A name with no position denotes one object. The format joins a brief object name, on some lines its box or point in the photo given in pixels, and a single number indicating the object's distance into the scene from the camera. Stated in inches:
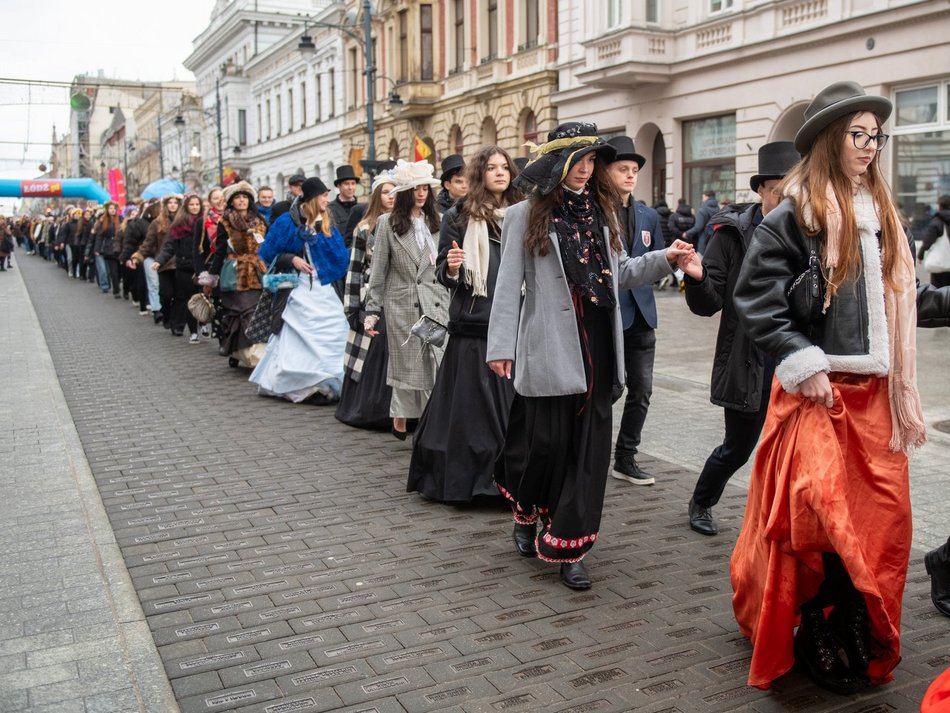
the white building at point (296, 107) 1909.4
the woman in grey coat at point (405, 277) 275.3
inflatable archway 2475.4
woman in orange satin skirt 131.9
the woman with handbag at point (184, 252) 546.0
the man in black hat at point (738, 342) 185.0
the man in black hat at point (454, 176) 285.3
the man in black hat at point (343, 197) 438.6
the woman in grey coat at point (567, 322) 172.6
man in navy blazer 237.5
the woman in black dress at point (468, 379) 216.2
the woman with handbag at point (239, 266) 421.1
